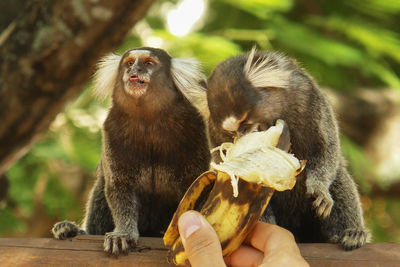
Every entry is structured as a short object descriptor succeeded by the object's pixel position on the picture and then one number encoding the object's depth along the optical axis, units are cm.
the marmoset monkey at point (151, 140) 315
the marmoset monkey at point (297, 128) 272
